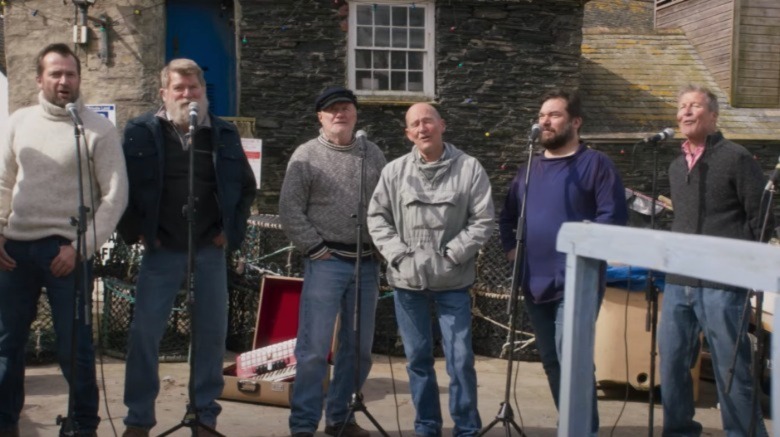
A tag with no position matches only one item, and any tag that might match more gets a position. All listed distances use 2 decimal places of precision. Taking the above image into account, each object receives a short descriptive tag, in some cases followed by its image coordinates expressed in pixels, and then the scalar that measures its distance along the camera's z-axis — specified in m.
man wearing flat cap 5.11
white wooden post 1.84
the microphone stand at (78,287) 4.33
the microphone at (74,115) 4.34
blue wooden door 13.56
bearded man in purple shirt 4.81
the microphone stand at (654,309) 4.62
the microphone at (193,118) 4.44
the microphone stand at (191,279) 4.41
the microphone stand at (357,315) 4.87
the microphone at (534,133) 4.66
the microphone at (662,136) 4.77
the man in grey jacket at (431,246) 4.96
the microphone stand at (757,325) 4.17
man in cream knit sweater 4.60
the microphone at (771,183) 4.25
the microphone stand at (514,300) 4.56
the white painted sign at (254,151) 12.29
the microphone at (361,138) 4.97
